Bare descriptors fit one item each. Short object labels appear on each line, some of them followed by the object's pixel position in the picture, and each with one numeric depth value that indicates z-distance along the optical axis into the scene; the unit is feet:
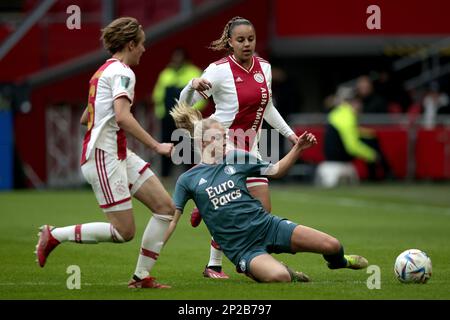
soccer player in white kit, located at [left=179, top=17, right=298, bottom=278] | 35.01
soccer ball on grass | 32.15
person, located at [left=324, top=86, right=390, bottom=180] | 86.02
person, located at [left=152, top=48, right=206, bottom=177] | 77.05
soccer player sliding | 31.83
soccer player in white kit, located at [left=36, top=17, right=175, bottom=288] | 30.40
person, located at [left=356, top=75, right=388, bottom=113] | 91.45
